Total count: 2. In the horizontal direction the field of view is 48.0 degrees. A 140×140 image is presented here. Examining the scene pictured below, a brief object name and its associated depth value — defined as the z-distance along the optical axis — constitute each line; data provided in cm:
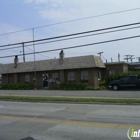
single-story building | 2155
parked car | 1812
